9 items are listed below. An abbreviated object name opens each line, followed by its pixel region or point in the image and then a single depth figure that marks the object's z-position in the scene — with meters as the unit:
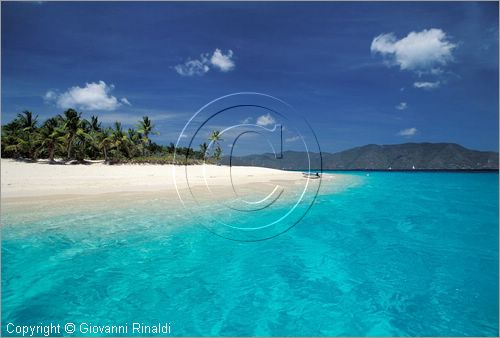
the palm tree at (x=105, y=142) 64.47
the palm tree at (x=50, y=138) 55.81
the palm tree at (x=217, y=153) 124.83
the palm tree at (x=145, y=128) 78.94
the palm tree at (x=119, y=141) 67.19
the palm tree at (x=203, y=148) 117.66
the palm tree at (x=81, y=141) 60.56
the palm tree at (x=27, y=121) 62.28
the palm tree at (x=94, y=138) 64.84
